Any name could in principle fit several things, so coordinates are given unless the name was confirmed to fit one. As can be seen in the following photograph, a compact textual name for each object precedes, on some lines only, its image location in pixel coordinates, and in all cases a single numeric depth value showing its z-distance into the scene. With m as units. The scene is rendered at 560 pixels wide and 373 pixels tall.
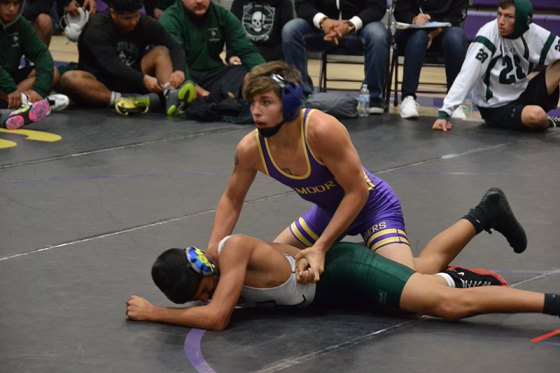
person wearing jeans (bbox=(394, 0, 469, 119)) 13.76
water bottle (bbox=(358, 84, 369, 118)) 13.68
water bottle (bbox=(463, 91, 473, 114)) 14.05
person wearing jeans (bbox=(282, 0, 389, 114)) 13.73
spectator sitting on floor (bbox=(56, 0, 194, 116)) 13.55
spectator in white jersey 12.43
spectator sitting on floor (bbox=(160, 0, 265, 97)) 14.13
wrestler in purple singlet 6.76
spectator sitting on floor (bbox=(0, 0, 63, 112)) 12.88
